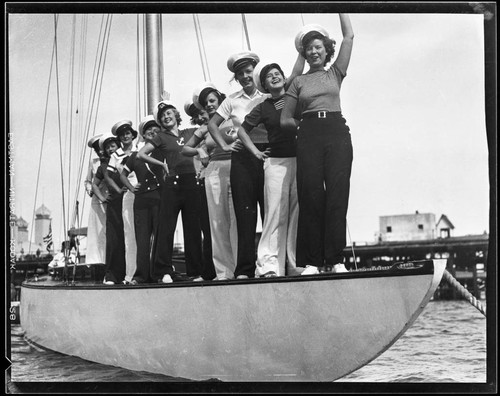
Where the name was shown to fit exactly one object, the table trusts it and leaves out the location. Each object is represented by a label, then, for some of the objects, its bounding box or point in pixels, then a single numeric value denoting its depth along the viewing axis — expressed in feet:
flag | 32.84
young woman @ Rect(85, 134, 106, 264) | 33.60
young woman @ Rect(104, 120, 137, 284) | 32.30
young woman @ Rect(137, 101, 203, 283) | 30.73
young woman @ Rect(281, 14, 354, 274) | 27.27
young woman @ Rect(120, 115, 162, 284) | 31.40
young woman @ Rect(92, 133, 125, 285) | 32.83
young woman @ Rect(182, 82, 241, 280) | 29.53
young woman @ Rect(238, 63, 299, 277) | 28.12
